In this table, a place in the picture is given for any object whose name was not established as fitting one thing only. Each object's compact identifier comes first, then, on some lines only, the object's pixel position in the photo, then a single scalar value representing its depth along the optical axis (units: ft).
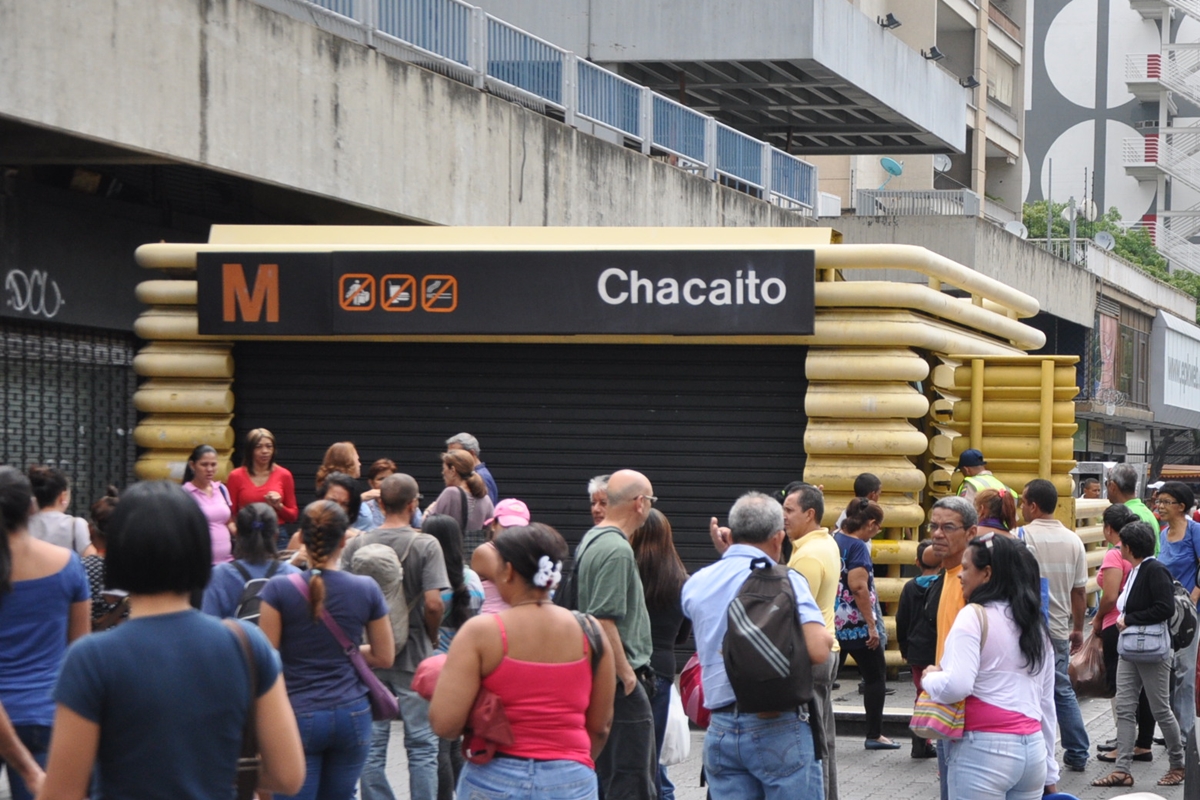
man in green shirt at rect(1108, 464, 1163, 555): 66.71
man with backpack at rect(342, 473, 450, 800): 44.25
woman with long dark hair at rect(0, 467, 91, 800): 33.29
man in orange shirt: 41.01
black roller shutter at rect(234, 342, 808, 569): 72.79
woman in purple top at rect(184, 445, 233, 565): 62.22
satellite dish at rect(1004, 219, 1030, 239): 198.41
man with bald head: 38.10
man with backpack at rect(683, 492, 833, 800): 32.88
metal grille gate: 73.56
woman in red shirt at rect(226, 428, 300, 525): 66.08
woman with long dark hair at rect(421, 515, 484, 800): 46.74
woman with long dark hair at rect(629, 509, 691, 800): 44.02
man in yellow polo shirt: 41.98
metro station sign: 70.02
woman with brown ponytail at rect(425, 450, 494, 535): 61.40
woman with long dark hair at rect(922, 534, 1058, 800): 33.26
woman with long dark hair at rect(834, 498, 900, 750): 57.54
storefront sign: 254.50
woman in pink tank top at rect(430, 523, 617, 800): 27.43
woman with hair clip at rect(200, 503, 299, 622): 38.08
